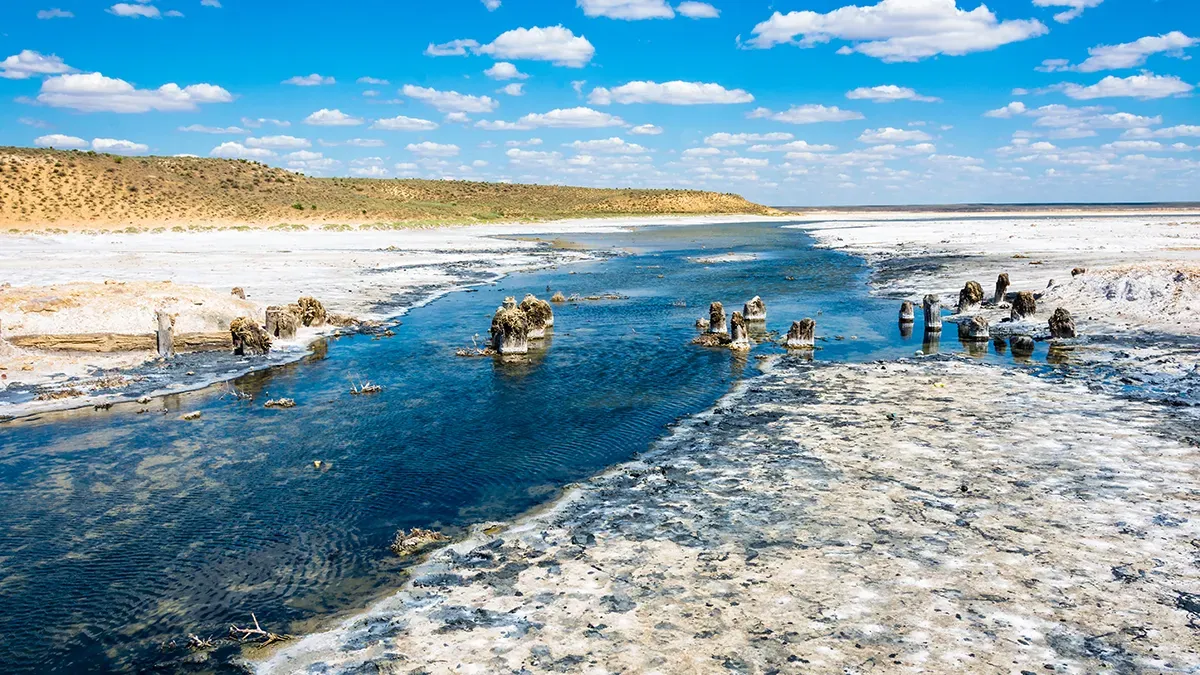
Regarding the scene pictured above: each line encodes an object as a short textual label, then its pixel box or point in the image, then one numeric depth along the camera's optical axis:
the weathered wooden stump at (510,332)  20.56
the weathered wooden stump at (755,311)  25.28
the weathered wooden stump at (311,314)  24.34
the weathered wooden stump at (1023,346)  19.58
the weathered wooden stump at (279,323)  22.02
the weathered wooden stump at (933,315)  22.62
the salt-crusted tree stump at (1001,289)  26.06
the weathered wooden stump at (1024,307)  23.59
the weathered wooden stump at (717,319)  22.98
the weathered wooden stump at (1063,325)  20.44
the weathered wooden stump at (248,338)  20.25
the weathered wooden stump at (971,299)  26.38
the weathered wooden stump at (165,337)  19.39
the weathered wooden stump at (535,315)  22.89
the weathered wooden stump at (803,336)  20.95
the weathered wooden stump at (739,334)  21.12
